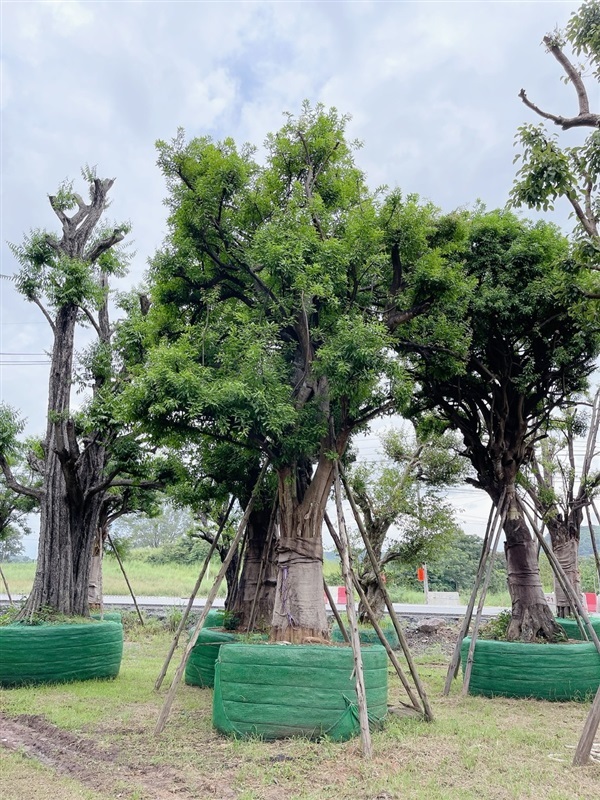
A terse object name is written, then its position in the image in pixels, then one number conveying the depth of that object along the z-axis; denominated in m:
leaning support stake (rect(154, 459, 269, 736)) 6.39
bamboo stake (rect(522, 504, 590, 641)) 9.33
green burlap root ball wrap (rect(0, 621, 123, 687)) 8.77
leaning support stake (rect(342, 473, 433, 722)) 7.12
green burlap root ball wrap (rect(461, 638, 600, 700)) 8.58
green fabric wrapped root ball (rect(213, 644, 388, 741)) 6.07
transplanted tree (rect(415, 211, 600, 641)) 9.44
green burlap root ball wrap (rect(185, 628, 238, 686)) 9.07
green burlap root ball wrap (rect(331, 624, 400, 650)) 12.30
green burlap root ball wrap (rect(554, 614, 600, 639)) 10.67
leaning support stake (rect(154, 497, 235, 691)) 8.32
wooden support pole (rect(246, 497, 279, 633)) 9.61
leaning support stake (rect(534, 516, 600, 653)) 9.31
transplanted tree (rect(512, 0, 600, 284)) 6.29
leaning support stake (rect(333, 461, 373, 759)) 5.69
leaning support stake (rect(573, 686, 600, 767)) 5.42
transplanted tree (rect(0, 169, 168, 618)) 10.56
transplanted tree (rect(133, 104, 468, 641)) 7.17
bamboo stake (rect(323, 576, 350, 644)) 7.81
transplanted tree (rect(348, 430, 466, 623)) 15.80
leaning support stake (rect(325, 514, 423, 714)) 7.05
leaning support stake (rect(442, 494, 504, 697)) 9.39
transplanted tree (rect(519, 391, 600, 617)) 13.98
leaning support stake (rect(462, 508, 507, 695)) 8.97
